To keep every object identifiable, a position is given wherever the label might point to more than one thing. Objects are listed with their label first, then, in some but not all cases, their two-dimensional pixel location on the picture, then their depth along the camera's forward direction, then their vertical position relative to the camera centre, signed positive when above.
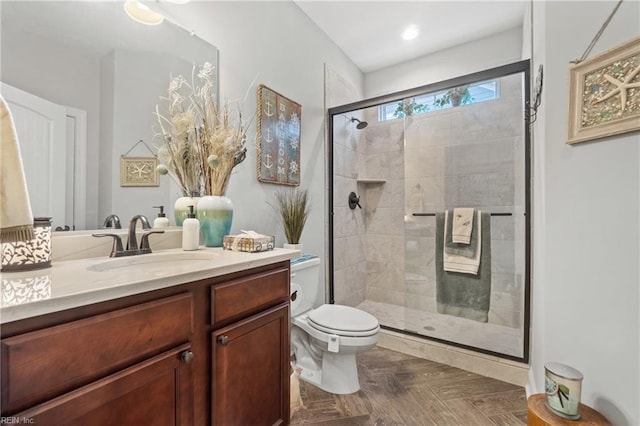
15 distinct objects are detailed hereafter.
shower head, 2.88 +0.94
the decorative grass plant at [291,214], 2.00 -0.01
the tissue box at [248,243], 1.22 -0.13
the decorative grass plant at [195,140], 1.38 +0.36
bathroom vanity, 0.55 -0.33
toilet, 1.58 -0.69
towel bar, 2.27 +0.00
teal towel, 2.06 -0.56
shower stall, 2.11 +0.09
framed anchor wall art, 1.88 +0.54
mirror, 0.99 +0.45
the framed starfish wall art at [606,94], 0.94 +0.44
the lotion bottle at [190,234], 1.27 -0.10
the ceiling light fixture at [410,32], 2.43 +1.60
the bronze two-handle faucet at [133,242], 1.08 -0.12
